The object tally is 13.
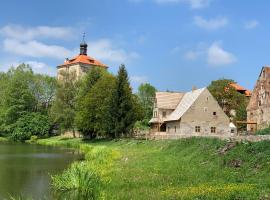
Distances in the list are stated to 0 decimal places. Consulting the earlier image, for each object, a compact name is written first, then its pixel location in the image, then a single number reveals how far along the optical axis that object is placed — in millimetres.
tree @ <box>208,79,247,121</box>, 87750
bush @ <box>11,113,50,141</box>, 88188
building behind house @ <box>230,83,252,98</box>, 112500
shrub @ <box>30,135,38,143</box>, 84556
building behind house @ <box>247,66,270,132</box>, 58500
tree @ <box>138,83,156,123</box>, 119525
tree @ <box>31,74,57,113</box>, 100212
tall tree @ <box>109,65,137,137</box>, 60969
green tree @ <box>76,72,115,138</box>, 63562
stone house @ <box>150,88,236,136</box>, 61375
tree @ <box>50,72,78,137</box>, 78188
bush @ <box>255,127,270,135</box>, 38575
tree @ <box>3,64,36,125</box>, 91250
